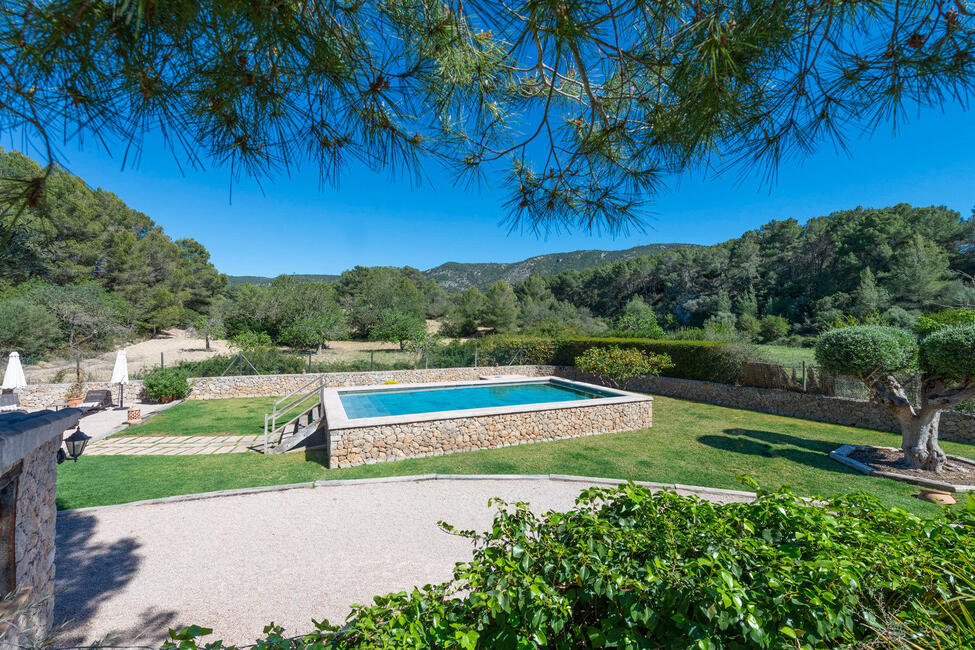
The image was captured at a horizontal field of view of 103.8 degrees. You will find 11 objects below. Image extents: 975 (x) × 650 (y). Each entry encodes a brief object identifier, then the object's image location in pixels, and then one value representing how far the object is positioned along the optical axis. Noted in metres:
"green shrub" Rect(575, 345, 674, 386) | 11.99
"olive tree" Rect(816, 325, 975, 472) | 5.59
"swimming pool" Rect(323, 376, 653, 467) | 6.41
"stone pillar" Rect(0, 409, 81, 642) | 1.74
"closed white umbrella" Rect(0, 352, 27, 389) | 8.40
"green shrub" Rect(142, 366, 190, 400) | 10.68
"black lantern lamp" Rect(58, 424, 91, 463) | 4.56
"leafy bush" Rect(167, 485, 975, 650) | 1.10
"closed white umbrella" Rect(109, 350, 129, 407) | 9.14
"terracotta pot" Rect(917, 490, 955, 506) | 4.71
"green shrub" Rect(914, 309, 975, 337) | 7.84
